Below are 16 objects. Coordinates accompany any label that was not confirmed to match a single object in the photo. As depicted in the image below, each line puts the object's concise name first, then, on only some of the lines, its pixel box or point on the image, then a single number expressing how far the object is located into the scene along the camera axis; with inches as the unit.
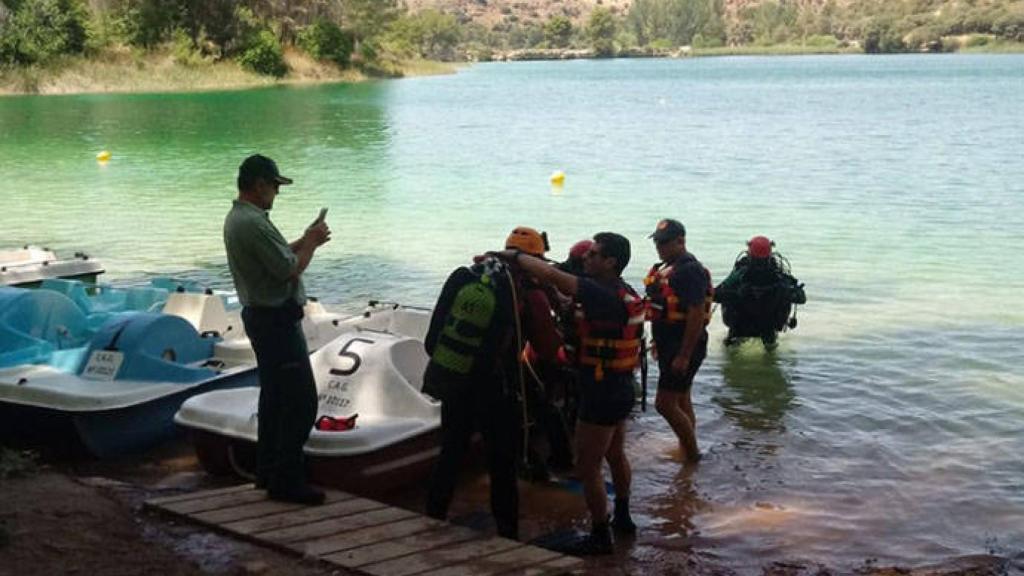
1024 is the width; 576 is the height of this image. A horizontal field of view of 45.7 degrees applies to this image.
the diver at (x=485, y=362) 251.4
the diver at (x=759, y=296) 483.5
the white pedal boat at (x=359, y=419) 302.2
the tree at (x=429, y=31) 5418.3
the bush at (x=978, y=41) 7071.9
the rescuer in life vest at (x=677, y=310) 322.0
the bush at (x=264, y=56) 3164.4
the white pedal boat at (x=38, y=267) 534.6
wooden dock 227.1
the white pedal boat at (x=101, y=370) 335.3
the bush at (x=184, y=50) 3014.3
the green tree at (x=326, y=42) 3476.9
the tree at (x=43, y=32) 2571.4
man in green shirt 244.7
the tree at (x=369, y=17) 3892.7
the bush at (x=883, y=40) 7436.0
